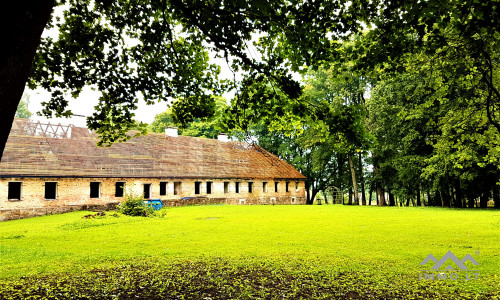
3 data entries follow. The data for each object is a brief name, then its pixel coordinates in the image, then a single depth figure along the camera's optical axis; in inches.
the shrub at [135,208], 789.2
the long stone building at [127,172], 936.3
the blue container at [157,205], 979.9
